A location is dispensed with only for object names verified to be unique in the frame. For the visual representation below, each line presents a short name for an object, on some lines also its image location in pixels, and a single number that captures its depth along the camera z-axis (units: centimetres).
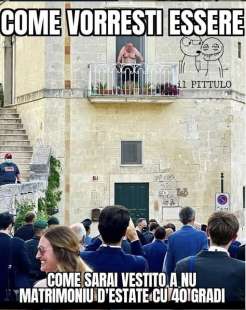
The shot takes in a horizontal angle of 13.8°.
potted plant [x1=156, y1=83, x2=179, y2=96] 3231
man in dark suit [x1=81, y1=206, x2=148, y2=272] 750
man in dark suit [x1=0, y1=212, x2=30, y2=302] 981
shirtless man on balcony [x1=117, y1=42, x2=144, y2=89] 3225
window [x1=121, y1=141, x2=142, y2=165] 3211
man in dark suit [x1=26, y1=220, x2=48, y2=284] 1087
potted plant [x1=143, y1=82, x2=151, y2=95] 3238
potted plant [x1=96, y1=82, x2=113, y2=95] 3212
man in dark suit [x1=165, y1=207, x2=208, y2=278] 1067
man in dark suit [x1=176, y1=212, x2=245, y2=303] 722
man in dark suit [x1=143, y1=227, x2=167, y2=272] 1220
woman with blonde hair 643
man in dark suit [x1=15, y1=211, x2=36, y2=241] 1284
